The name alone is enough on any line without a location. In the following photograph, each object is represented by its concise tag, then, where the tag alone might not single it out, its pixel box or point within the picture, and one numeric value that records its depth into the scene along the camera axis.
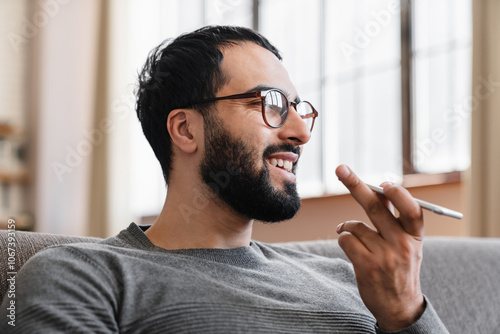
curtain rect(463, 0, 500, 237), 2.57
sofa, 1.38
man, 0.92
